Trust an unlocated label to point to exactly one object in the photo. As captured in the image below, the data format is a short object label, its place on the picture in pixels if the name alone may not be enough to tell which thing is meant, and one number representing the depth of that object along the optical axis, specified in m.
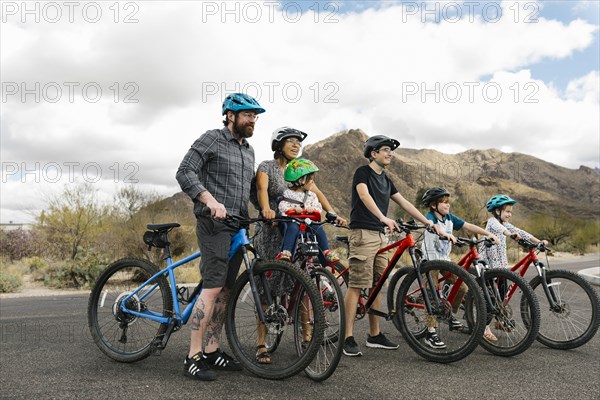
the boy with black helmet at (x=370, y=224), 4.91
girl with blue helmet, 6.01
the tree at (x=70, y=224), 20.31
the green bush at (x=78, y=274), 13.10
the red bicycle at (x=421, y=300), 4.41
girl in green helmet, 4.61
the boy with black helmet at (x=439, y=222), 5.86
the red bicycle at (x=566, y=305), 5.21
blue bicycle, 3.84
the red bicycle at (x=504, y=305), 4.78
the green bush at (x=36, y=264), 15.90
